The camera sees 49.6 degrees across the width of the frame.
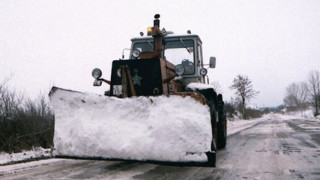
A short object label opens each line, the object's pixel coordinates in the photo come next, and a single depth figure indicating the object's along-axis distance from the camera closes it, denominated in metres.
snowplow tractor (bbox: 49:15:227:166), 4.64
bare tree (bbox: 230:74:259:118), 44.06
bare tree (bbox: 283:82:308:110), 83.96
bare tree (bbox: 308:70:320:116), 50.76
